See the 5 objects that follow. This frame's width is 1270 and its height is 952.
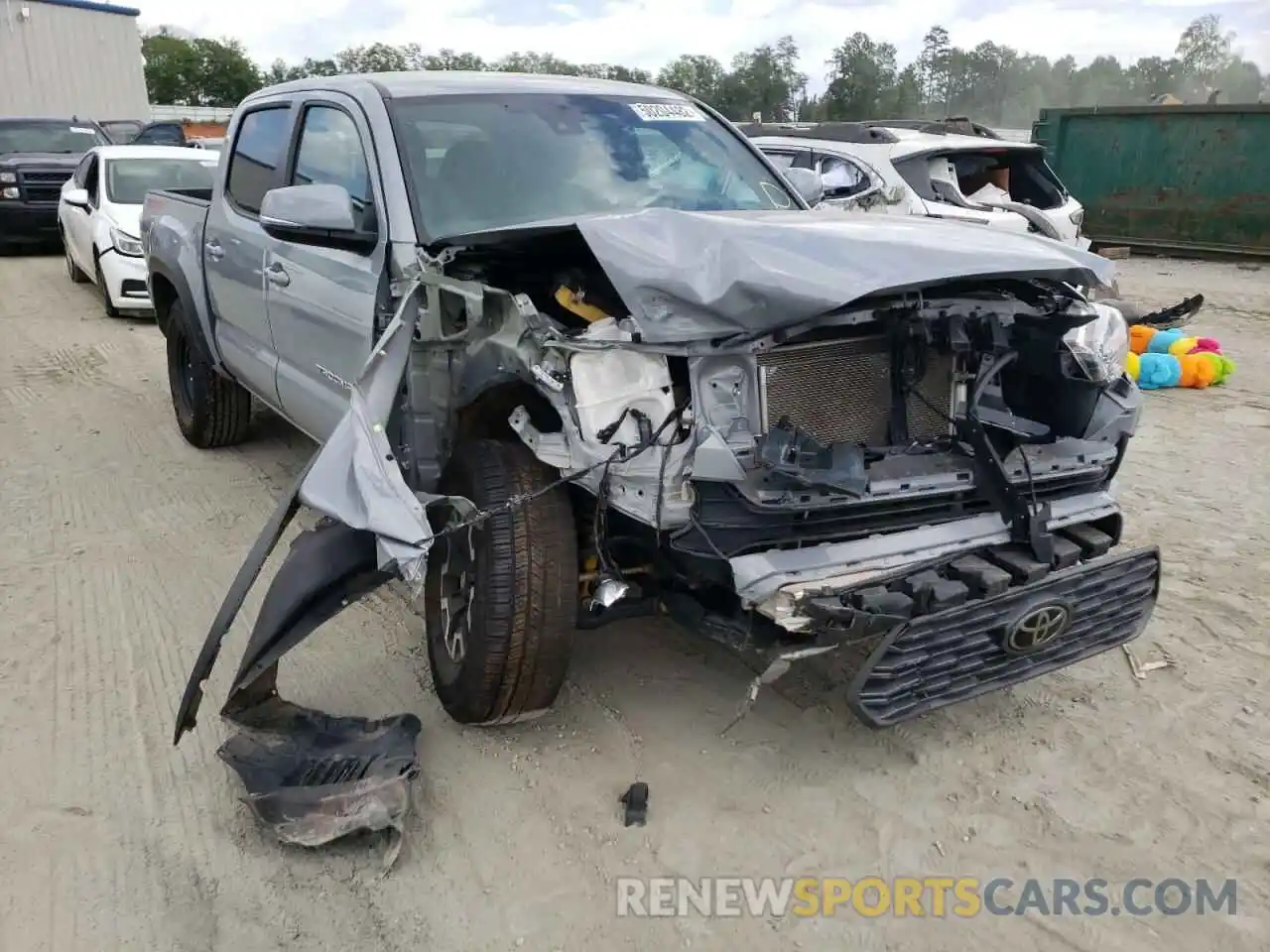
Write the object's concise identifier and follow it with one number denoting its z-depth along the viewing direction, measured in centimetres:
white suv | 851
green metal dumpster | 1341
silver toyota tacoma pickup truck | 267
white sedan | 1002
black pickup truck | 1446
